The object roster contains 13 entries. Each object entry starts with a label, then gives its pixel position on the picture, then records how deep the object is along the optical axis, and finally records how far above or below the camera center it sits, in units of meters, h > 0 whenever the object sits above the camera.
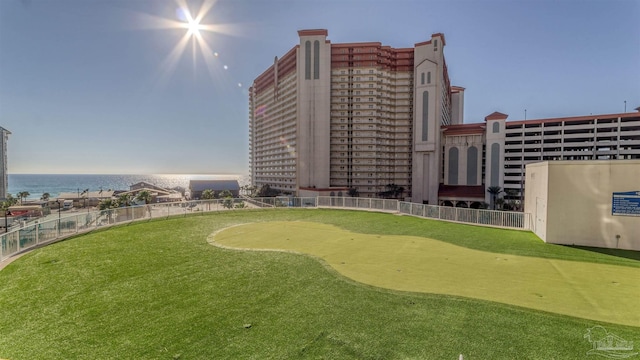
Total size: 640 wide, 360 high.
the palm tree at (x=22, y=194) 67.56 -5.69
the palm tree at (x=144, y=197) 57.74 -5.23
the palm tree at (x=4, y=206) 44.09 -5.90
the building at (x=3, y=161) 69.38 +2.52
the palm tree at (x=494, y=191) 57.38 -3.20
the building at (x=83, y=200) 67.38 -6.85
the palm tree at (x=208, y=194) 70.41 -5.60
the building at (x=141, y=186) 98.38 -4.86
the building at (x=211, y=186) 89.75 -4.41
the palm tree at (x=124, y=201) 52.01 -5.53
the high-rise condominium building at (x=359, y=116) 65.75 +14.61
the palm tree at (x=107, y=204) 49.96 -5.89
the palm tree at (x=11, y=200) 58.27 -6.33
